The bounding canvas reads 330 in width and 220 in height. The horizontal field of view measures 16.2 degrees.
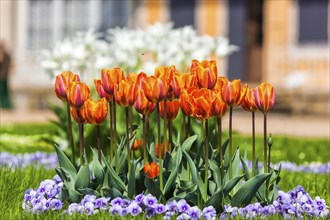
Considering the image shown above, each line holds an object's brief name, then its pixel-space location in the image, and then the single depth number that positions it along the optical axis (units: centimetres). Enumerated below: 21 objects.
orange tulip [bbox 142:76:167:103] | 559
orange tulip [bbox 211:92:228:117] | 553
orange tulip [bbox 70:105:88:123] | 596
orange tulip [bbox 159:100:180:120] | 622
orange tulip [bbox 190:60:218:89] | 585
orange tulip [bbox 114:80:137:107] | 566
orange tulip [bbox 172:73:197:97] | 594
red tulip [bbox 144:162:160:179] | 584
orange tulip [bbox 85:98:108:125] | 585
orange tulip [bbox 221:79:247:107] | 556
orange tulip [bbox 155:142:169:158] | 636
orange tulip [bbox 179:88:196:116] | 567
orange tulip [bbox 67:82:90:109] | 580
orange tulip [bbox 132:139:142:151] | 646
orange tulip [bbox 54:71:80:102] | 603
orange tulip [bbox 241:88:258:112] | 587
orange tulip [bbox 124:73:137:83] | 605
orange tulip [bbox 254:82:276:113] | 580
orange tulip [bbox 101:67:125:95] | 595
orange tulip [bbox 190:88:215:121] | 551
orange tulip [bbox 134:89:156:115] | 571
